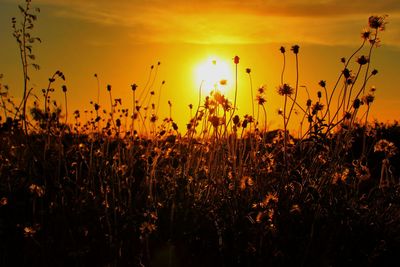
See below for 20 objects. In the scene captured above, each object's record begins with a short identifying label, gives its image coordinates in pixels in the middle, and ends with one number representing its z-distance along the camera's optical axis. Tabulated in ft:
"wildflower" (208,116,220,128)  18.15
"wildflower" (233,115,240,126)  18.92
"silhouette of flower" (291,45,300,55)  17.69
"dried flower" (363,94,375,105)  17.33
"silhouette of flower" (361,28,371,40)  17.73
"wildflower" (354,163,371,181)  16.17
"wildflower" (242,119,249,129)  18.88
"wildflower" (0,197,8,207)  13.83
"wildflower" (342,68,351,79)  17.12
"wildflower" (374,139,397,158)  17.24
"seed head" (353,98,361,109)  16.42
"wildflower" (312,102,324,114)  18.30
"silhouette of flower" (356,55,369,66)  17.31
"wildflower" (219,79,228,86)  20.09
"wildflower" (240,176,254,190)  15.46
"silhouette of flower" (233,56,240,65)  18.98
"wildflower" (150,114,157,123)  24.04
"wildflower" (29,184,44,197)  14.13
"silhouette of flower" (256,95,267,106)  18.97
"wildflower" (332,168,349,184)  15.71
